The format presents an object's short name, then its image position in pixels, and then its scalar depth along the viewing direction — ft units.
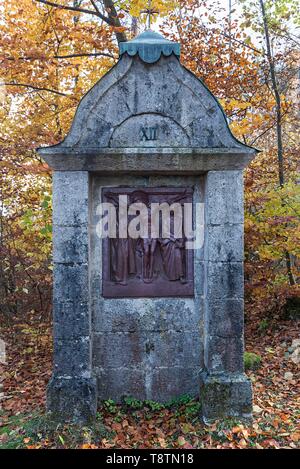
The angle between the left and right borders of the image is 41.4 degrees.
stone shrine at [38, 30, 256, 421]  14.46
